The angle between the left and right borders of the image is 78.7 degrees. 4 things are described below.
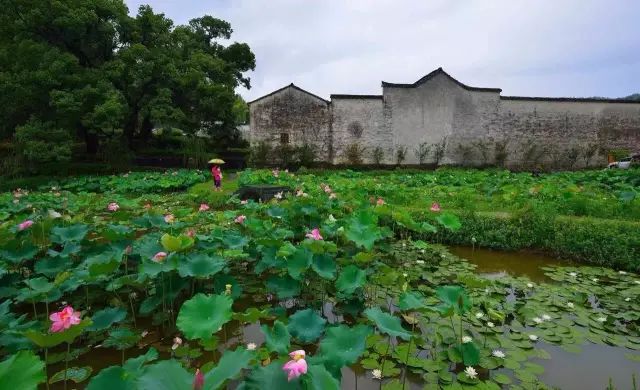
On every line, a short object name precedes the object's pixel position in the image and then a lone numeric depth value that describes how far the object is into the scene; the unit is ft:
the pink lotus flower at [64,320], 5.44
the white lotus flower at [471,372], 7.42
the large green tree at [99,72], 43.34
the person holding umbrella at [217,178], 35.55
